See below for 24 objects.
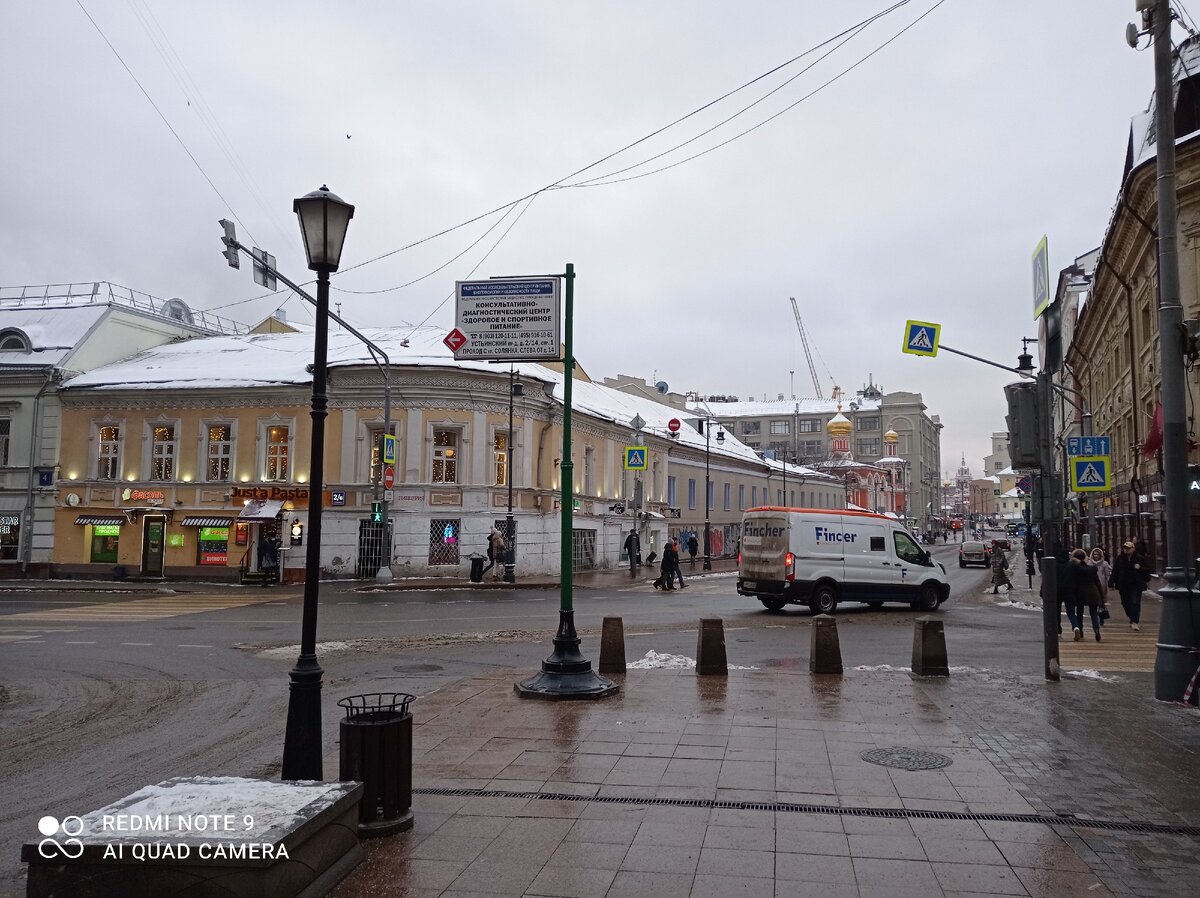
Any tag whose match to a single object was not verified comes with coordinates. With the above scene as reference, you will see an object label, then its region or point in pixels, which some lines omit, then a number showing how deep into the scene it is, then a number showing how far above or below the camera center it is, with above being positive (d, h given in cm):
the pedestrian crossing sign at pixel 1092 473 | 1845 +106
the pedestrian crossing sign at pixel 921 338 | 1962 +424
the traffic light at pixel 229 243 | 1627 +515
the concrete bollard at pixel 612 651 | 1179 -184
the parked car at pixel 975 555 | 5209 -205
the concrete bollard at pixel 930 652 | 1167 -179
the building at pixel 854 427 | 12456 +1378
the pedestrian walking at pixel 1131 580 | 1747 -118
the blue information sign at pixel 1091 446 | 1903 +171
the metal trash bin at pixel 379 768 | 549 -162
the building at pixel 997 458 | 16284 +1252
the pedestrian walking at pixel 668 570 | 2972 -178
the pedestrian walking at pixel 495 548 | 3184 -117
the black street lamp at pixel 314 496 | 591 +15
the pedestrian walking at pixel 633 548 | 3884 -141
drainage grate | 568 -203
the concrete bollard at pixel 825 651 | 1177 -181
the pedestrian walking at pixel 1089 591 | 1552 -125
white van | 2059 -102
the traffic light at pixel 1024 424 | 1105 +127
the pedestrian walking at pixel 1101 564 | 1900 -92
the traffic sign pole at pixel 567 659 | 992 -169
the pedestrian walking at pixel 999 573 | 2952 -180
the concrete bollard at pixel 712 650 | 1159 -178
